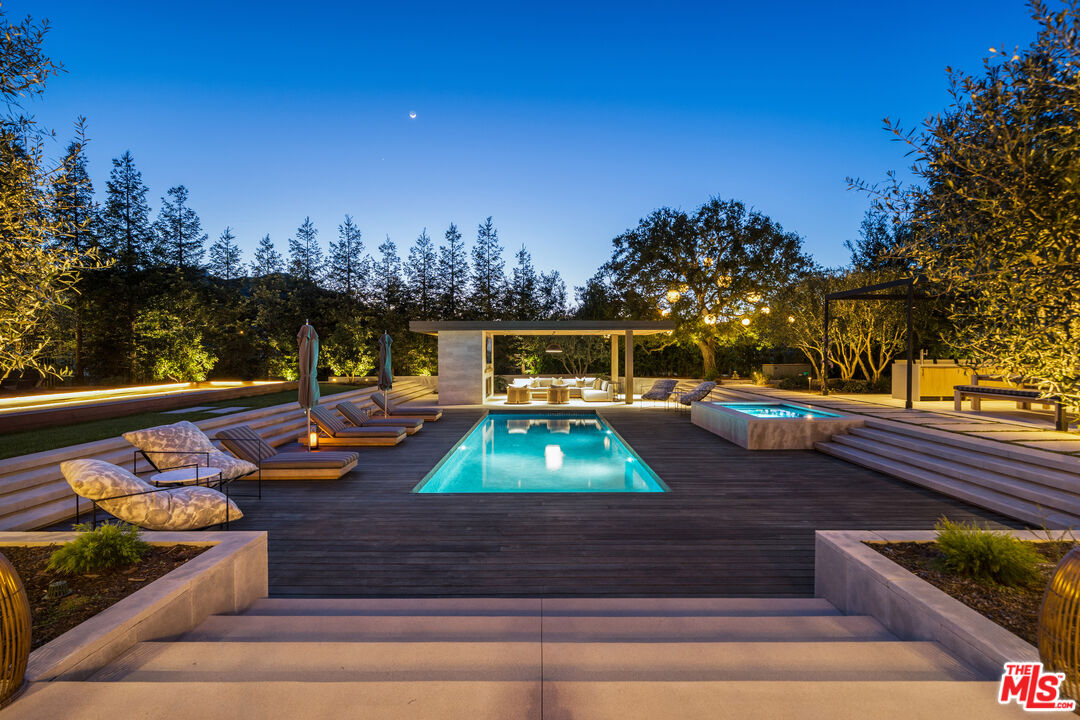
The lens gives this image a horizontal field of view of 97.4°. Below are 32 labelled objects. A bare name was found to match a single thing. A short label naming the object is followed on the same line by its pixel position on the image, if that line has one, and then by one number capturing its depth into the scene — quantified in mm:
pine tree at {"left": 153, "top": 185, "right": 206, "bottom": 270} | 24250
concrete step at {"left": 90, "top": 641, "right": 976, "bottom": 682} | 1931
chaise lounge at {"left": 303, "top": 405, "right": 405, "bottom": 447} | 8172
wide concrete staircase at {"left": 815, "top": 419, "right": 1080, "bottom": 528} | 4566
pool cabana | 15156
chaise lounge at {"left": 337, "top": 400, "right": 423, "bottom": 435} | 9062
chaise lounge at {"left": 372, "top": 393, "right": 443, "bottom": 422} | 10757
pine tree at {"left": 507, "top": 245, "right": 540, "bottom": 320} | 30594
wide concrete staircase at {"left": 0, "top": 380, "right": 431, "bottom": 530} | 4273
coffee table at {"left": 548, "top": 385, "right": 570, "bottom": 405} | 15578
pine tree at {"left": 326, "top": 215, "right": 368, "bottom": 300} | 29406
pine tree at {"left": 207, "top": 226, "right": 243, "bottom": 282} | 30250
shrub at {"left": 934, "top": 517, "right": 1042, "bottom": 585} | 2578
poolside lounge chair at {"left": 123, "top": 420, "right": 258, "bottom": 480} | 5238
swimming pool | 6863
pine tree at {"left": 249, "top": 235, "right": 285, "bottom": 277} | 28703
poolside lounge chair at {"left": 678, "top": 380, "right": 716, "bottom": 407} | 12398
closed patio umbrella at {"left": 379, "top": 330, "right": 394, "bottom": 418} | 10547
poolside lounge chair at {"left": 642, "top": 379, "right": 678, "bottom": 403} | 14257
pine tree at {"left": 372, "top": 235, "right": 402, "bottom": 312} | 29516
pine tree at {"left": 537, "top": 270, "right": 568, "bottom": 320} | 31641
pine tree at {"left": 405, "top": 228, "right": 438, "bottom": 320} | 29906
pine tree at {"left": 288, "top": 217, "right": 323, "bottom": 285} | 29031
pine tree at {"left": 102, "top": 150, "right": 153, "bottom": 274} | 21594
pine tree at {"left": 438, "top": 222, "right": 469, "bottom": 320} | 30281
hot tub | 8078
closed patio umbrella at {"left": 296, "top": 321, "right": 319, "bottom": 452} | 7148
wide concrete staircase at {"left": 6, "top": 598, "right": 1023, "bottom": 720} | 1691
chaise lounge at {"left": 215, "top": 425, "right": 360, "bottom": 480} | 6008
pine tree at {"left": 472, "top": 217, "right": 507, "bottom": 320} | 30594
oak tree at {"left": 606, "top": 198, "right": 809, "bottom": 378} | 20906
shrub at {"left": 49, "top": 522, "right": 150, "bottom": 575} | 2719
